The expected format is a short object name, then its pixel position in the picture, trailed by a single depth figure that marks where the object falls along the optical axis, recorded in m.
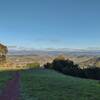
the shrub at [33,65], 33.31
